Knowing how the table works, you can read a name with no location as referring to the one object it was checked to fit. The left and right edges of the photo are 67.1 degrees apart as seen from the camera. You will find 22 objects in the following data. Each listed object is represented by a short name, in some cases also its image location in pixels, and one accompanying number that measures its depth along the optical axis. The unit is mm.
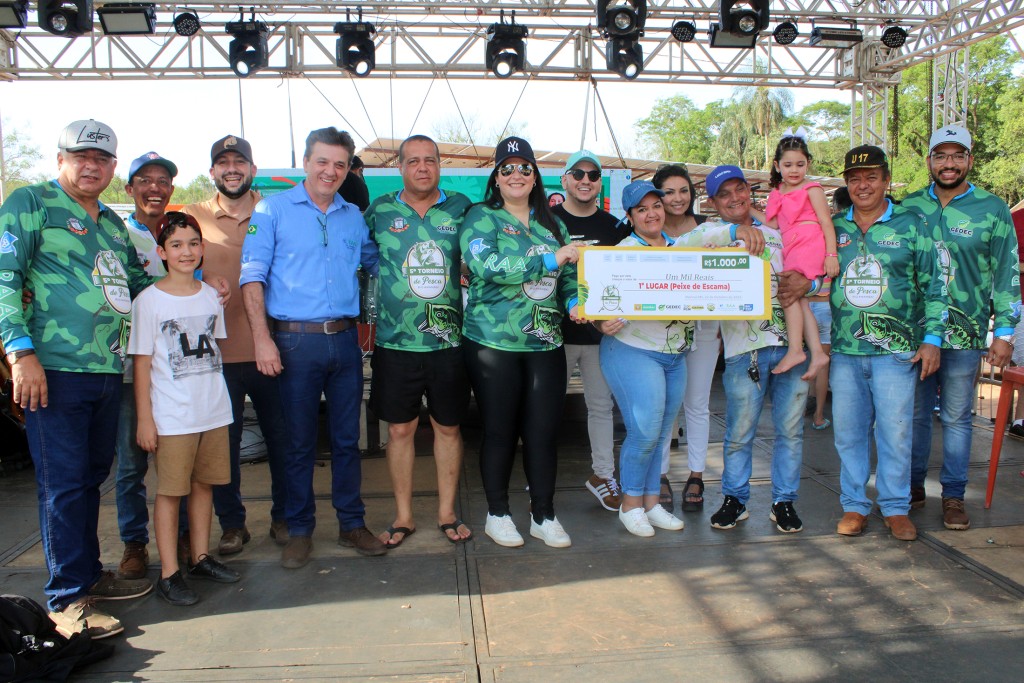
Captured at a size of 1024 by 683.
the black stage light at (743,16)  10227
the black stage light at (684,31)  10938
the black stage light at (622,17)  10047
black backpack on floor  2578
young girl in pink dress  3959
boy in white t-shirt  3332
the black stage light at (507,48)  10508
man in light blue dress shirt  3683
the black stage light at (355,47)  10508
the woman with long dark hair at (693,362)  4348
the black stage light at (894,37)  10898
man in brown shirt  3863
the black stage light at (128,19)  10023
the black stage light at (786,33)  11000
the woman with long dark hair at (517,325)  3752
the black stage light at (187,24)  10312
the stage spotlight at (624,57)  10812
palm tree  52500
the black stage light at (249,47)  10466
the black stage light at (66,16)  9398
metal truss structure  10305
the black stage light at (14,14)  9469
